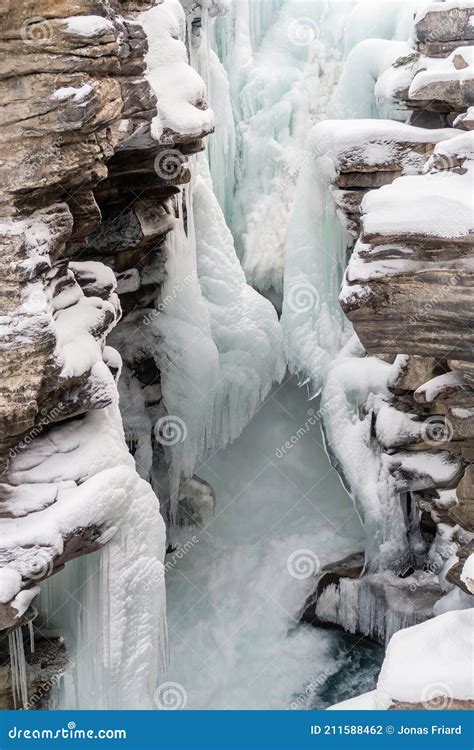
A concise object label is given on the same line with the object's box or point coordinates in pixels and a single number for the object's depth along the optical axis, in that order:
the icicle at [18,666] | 7.17
